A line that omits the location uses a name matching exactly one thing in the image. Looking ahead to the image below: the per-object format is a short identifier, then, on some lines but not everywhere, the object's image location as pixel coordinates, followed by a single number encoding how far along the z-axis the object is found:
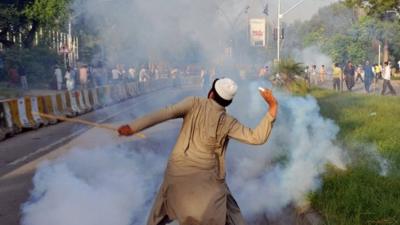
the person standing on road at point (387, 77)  26.27
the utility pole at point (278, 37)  27.55
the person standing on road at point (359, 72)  36.34
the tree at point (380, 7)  35.37
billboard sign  14.90
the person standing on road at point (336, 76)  28.98
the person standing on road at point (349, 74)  28.95
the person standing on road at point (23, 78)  34.12
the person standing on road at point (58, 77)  32.75
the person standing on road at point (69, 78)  28.53
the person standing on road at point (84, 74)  28.16
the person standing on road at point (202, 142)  4.36
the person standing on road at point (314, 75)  43.11
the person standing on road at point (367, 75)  29.23
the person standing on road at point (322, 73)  41.79
